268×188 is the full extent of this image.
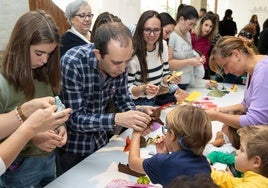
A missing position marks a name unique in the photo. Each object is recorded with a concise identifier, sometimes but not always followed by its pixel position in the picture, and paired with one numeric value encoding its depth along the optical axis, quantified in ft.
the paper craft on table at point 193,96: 10.38
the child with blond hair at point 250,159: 4.68
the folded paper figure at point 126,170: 5.67
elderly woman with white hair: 9.18
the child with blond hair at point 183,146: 4.37
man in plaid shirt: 5.59
